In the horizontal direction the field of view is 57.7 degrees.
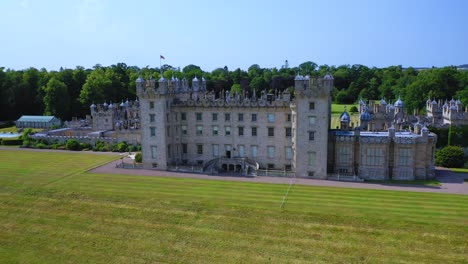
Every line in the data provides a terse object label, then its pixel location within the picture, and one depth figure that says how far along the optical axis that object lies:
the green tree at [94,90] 120.00
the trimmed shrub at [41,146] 81.50
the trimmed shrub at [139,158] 65.75
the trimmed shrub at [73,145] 79.12
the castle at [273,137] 54.12
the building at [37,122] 111.19
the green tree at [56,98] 117.12
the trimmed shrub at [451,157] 59.94
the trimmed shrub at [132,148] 75.69
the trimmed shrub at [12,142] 85.75
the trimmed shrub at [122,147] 76.19
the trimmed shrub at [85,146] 79.94
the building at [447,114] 70.25
